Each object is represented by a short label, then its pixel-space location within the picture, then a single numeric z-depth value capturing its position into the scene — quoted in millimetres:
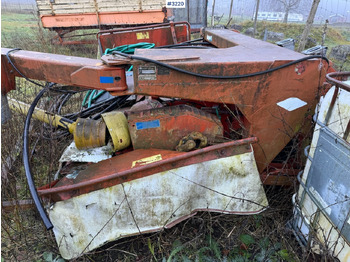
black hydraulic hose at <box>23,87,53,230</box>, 1753
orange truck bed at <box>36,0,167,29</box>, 7652
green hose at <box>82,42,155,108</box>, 2894
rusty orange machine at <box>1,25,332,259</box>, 1948
